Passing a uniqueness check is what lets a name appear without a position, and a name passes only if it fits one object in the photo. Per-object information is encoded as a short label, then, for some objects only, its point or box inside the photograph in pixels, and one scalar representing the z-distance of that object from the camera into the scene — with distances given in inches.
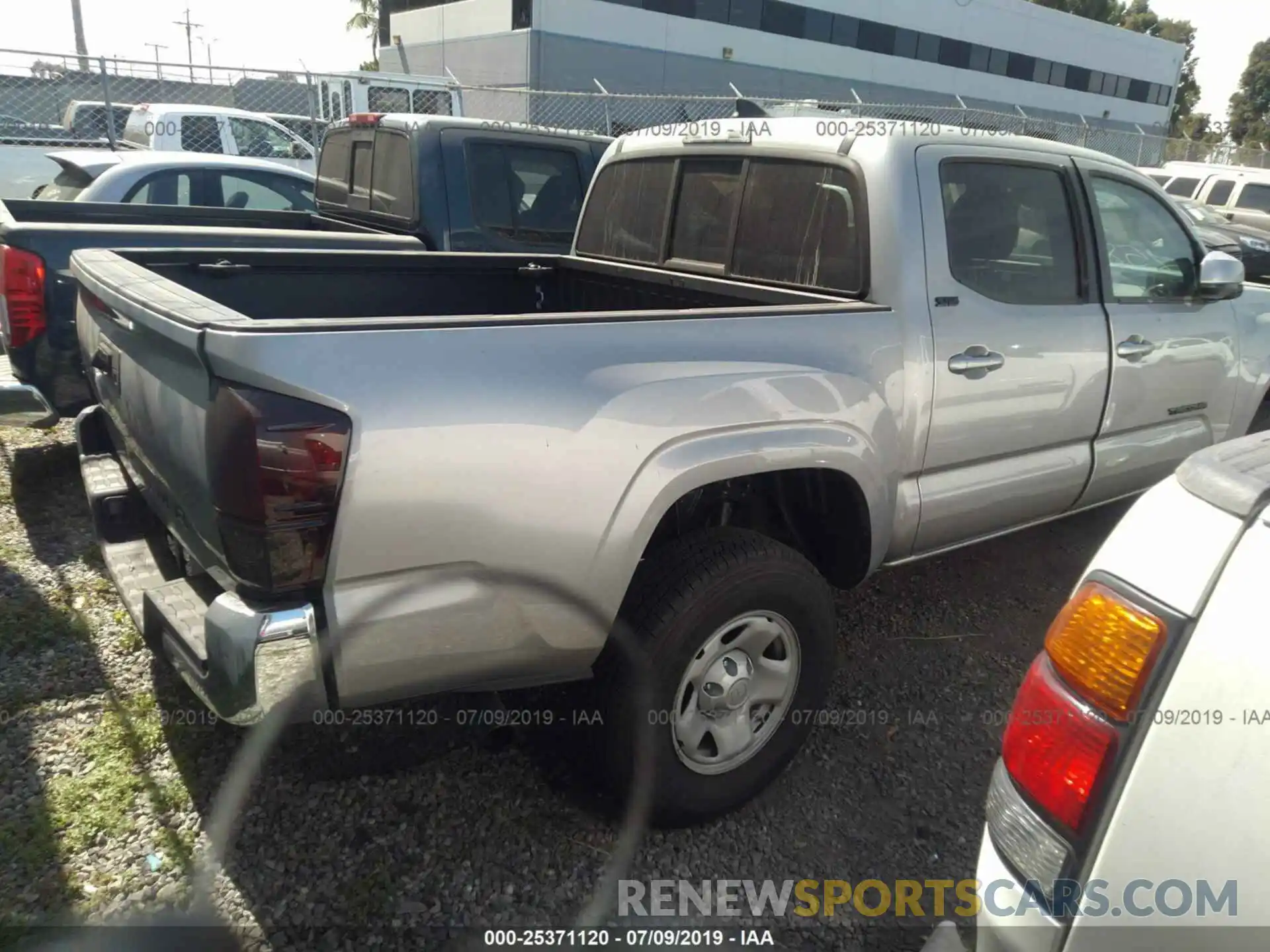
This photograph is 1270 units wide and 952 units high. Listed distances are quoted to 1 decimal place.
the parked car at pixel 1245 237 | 490.2
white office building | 1102.4
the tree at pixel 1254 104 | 2632.9
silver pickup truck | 72.4
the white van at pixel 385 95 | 569.6
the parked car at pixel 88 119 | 530.0
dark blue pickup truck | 162.6
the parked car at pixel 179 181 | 268.8
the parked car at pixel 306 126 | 504.4
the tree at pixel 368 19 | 1598.2
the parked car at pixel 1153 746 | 48.6
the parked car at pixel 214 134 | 469.4
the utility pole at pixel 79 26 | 961.5
